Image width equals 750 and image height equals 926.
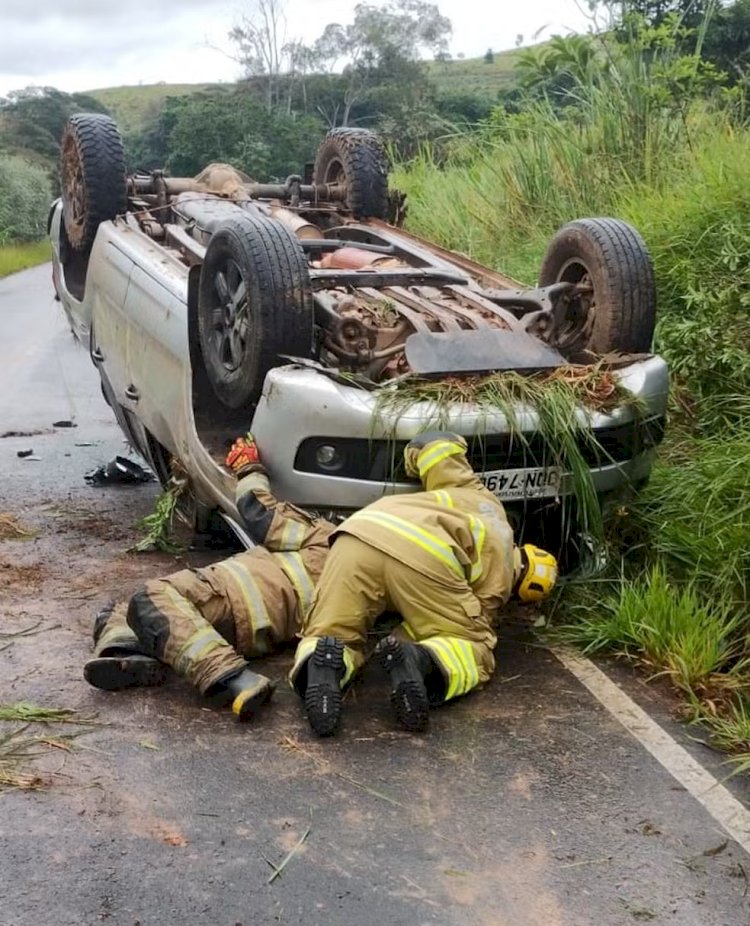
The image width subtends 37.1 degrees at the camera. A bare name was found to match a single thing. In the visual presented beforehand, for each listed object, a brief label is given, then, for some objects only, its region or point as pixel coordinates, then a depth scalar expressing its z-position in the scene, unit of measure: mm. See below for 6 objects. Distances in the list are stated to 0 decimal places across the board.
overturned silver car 4086
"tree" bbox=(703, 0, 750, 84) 11039
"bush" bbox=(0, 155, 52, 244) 32688
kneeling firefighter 3398
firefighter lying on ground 3504
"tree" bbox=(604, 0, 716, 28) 8461
